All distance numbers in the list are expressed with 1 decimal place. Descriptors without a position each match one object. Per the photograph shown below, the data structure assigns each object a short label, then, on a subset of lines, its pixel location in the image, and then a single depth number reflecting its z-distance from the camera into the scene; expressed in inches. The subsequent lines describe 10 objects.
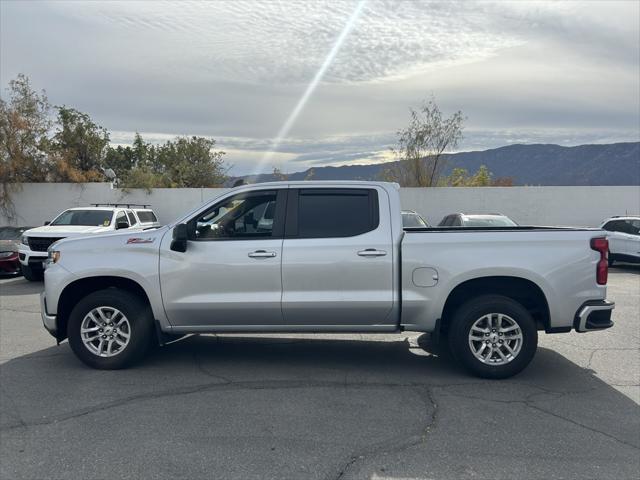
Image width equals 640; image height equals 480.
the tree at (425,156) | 979.3
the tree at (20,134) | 840.9
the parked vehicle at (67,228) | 488.4
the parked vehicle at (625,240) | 569.6
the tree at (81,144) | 1026.9
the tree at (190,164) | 1432.8
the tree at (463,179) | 1070.4
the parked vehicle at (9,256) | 531.8
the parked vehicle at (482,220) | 516.2
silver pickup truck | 208.5
